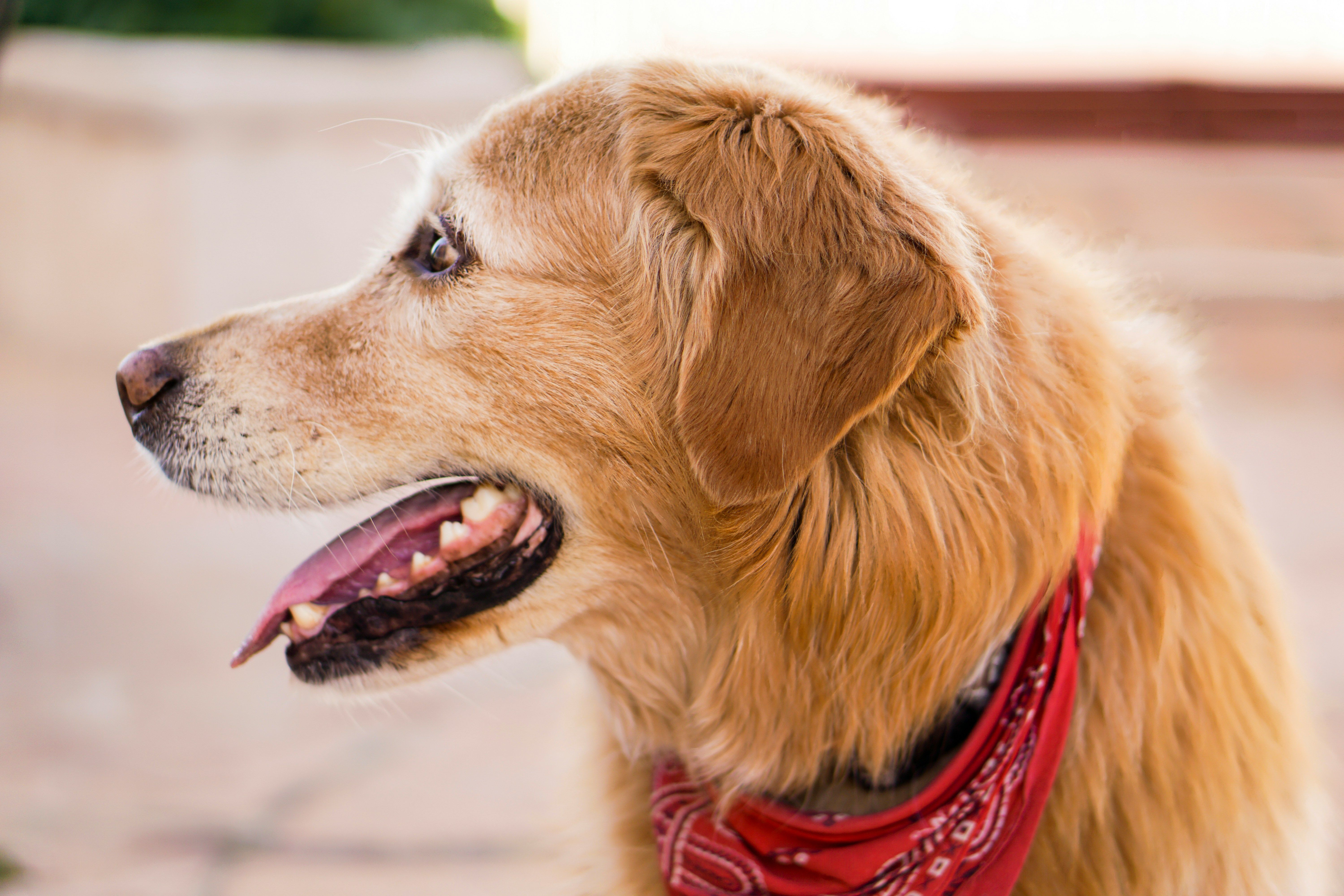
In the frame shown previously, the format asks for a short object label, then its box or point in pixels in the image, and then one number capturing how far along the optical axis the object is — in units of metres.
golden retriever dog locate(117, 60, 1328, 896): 0.87
